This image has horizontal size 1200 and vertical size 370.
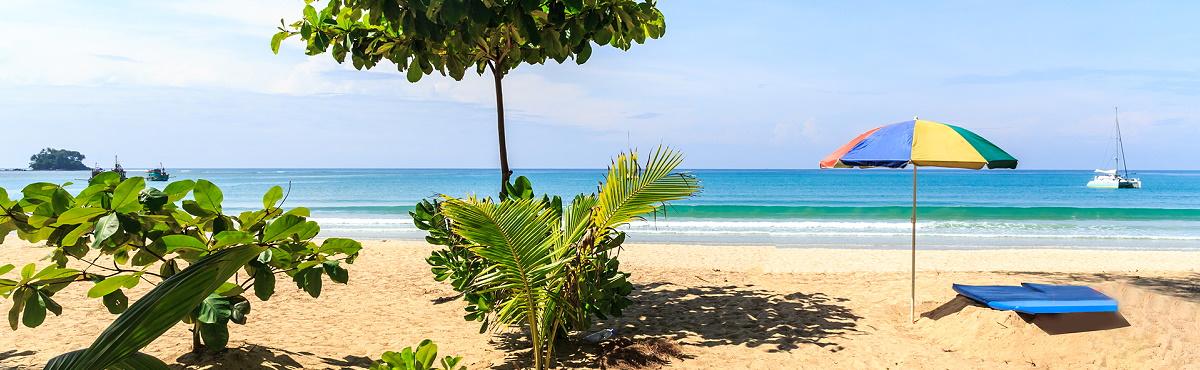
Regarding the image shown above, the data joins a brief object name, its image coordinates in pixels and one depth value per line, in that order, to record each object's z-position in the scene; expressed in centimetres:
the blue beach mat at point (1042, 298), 549
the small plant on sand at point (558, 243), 394
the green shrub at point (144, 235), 334
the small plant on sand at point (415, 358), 344
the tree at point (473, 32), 449
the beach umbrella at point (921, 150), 554
